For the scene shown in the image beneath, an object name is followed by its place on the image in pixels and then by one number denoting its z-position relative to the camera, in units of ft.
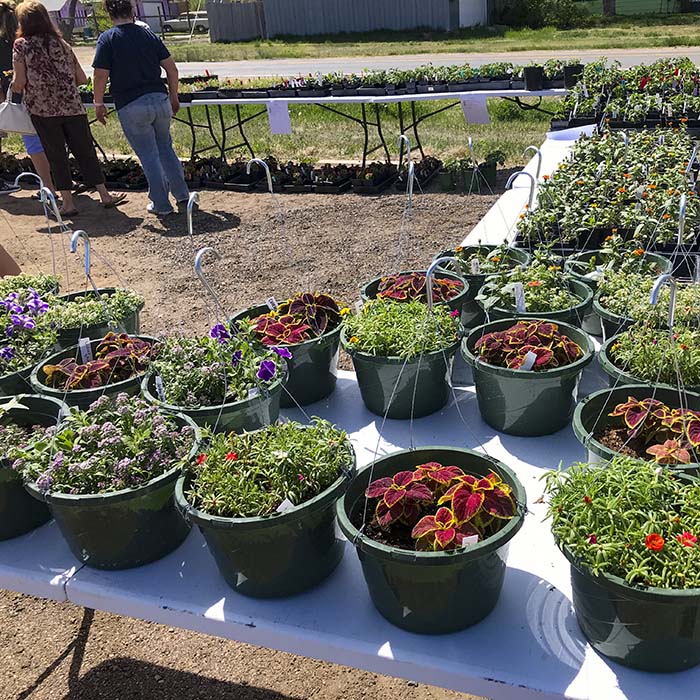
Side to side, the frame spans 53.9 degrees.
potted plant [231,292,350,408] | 6.89
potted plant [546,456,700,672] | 3.76
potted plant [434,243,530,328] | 8.30
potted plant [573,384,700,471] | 4.92
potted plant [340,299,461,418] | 6.34
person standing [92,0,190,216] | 17.16
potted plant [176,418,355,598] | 4.57
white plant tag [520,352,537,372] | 5.89
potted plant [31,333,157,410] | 6.58
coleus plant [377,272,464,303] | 7.79
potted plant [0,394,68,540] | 5.42
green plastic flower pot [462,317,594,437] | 5.93
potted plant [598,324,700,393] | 5.78
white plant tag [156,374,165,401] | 6.25
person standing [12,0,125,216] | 17.51
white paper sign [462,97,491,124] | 19.89
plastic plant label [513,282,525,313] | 7.09
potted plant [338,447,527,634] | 4.14
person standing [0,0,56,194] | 19.80
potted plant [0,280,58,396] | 7.14
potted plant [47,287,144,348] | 8.26
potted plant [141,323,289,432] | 6.03
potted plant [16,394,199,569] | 4.96
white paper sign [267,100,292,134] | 20.02
